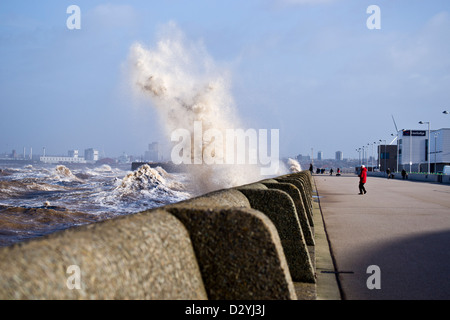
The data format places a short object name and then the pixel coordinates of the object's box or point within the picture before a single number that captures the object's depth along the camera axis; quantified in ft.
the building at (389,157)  469.16
